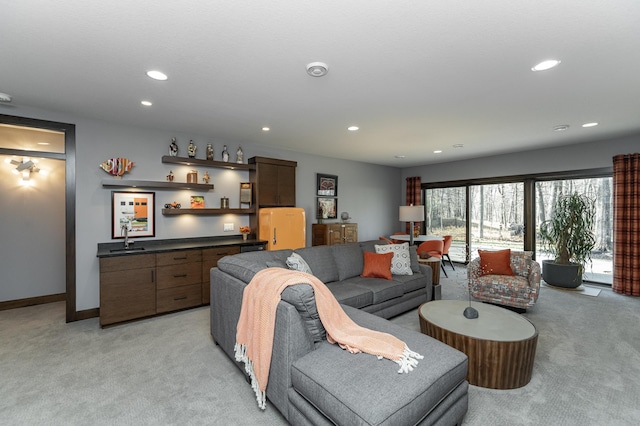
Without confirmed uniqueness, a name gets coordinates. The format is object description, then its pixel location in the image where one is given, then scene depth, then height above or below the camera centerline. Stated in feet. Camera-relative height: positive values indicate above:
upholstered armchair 12.21 -3.13
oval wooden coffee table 7.02 -3.33
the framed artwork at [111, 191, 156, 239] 12.85 -0.06
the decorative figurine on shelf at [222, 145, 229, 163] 15.26 +2.99
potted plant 15.90 -1.59
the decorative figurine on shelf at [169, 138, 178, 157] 13.85 +3.05
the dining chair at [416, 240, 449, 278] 18.63 -2.27
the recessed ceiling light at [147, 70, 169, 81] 8.02 +3.87
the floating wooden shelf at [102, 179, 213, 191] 12.21 +1.28
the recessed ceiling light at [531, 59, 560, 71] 7.37 +3.81
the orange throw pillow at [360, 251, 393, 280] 12.23 -2.29
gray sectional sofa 4.47 -2.82
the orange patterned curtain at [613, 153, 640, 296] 14.90 -0.63
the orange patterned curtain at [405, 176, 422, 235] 24.88 +1.69
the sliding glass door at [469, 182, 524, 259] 19.89 -0.33
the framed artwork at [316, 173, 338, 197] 20.16 +1.91
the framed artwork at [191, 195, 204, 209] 14.79 +0.54
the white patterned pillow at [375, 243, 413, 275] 12.85 -2.02
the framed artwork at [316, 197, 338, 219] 20.20 +0.29
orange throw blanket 5.65 -2.55
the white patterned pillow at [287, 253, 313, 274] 9.82 -1.77
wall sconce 13.03 +2.09
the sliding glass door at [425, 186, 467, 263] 22.74 -0.34
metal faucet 12.37 -0.97
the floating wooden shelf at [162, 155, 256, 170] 13.75 +2.49
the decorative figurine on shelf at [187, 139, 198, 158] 14.17 +3.06
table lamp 18.04 -0.13
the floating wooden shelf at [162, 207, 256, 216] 13.77 +0.07
